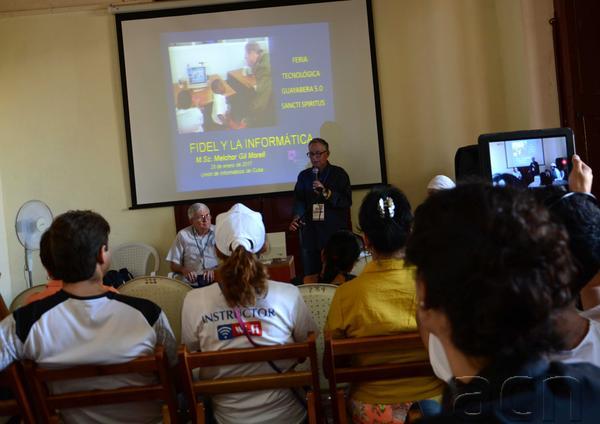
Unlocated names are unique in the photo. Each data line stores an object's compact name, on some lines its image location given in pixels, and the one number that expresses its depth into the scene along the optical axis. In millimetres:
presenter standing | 5008
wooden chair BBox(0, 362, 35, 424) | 1737
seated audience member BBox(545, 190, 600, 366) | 1429
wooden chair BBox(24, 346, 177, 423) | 1690
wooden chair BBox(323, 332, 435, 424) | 1667
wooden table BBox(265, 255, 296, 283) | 3744
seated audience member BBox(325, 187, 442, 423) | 1816
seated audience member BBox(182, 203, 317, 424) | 1900
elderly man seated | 4926
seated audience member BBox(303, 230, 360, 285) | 2795
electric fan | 5168
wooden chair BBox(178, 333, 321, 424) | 1672
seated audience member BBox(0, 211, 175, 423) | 1793
